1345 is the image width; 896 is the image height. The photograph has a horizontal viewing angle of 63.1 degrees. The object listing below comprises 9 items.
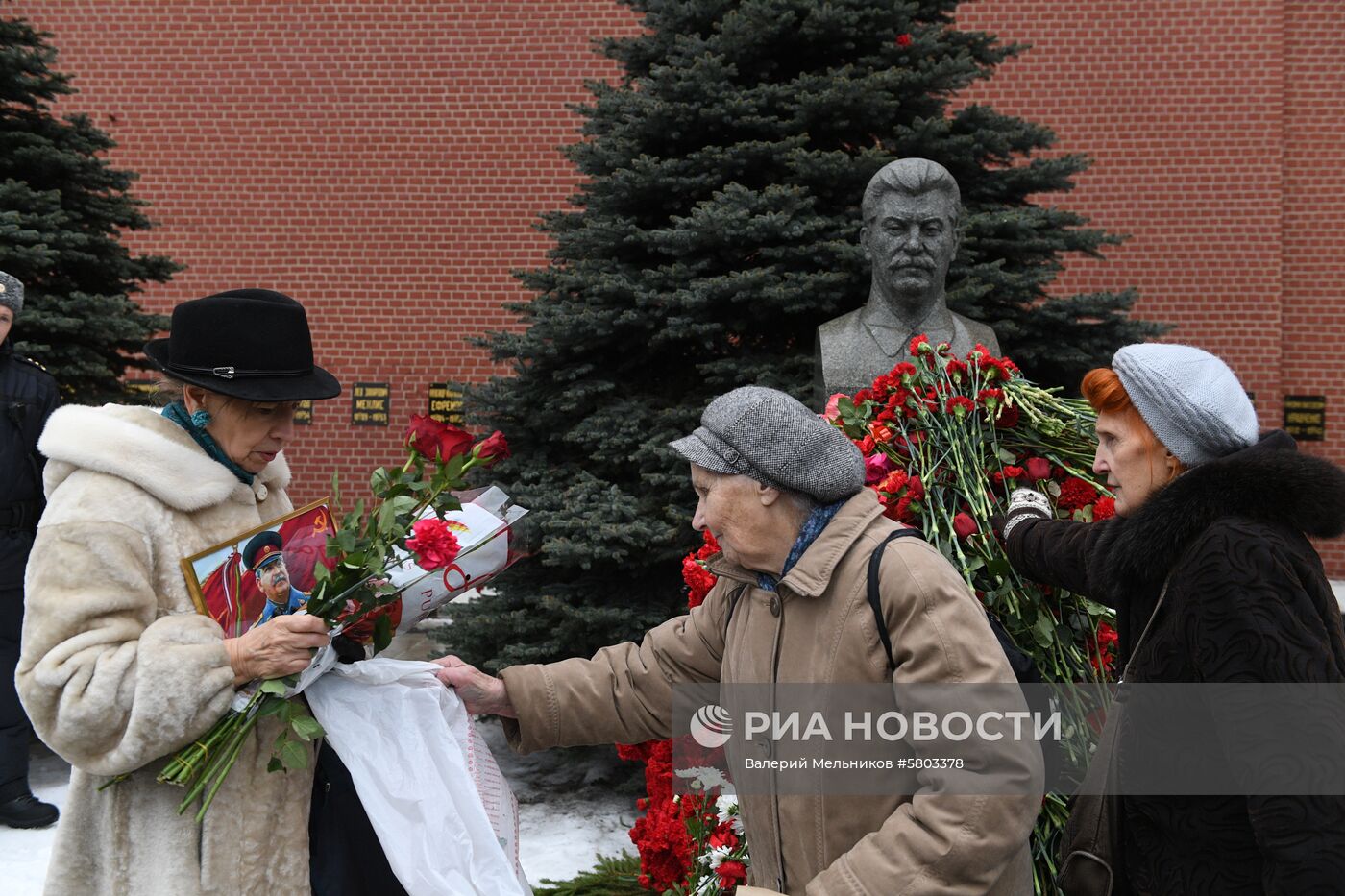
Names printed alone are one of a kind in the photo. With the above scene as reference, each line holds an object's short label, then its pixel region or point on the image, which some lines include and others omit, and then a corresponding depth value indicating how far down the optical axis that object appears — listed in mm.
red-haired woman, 1712
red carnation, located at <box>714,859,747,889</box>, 3045
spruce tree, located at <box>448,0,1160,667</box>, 5305
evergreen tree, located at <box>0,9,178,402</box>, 6422
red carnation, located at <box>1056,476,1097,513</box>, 2836
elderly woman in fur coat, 1833
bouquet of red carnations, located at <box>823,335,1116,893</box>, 2754
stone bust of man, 4371
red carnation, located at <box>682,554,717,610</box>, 3354
